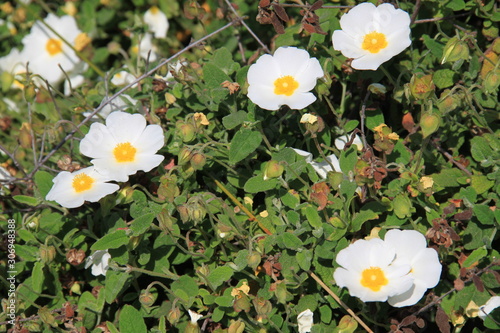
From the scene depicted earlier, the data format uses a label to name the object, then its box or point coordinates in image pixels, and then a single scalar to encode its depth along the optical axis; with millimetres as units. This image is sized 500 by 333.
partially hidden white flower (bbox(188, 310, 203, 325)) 1057
